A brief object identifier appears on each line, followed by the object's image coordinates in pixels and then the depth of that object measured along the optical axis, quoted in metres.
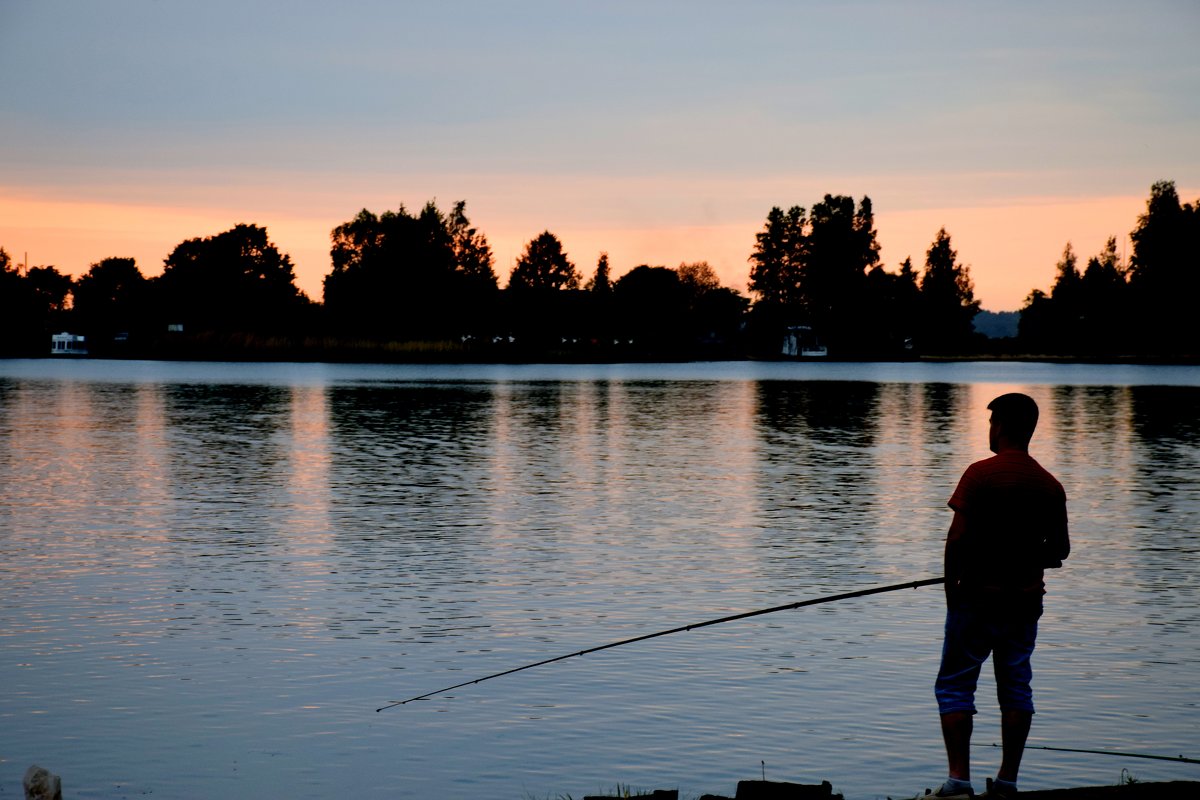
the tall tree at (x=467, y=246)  183.66
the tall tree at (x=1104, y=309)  181.50
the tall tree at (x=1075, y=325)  196.38
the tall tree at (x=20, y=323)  188.88
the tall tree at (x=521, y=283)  190.38
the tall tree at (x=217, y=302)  195.25
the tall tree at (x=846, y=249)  198.62
